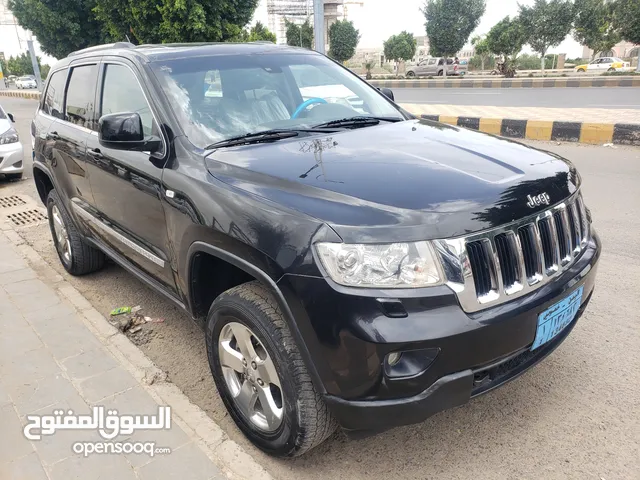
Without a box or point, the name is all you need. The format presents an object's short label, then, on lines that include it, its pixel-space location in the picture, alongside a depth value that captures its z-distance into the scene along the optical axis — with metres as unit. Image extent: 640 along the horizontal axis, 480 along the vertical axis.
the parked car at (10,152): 8.35
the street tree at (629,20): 26.64
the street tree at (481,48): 36.51
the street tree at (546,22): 27.44
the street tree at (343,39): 43.83
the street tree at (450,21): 29.98
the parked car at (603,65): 34.06
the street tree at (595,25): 29.77
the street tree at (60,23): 22.25
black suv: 1.82
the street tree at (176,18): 16.92
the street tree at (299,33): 46.97
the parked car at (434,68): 34.25
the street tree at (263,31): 30.08
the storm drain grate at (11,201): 7.21
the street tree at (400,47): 45.25
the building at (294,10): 61.86
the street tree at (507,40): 29.86
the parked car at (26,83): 53.31
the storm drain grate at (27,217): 6.36
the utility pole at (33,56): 33.26
